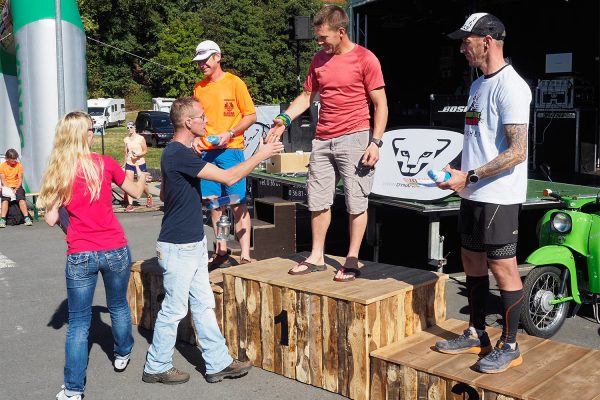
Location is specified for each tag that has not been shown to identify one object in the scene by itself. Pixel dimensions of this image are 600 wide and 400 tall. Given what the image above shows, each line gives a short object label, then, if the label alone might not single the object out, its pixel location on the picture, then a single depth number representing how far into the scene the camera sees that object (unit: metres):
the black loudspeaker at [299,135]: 13.78
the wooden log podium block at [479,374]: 3.34
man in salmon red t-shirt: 4.53
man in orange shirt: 5.53
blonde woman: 4.01
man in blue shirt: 4.17
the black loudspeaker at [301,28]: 16.34
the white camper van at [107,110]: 37.04
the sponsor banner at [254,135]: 11.86
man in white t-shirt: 3.45
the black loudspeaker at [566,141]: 11.90
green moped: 5.23
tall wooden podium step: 4.04
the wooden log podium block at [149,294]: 5.32
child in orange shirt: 11.95
